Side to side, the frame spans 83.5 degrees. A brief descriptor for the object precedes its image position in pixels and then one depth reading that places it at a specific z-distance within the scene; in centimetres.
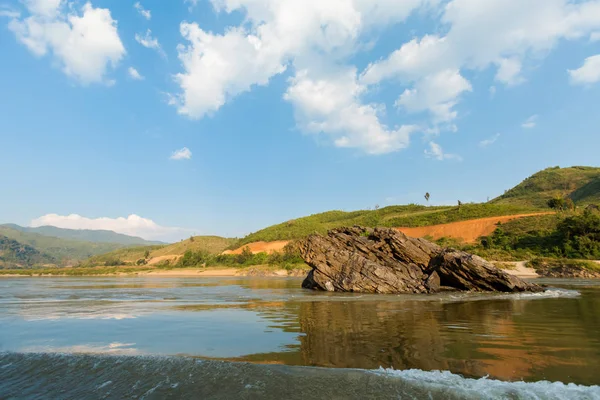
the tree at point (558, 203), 7019
